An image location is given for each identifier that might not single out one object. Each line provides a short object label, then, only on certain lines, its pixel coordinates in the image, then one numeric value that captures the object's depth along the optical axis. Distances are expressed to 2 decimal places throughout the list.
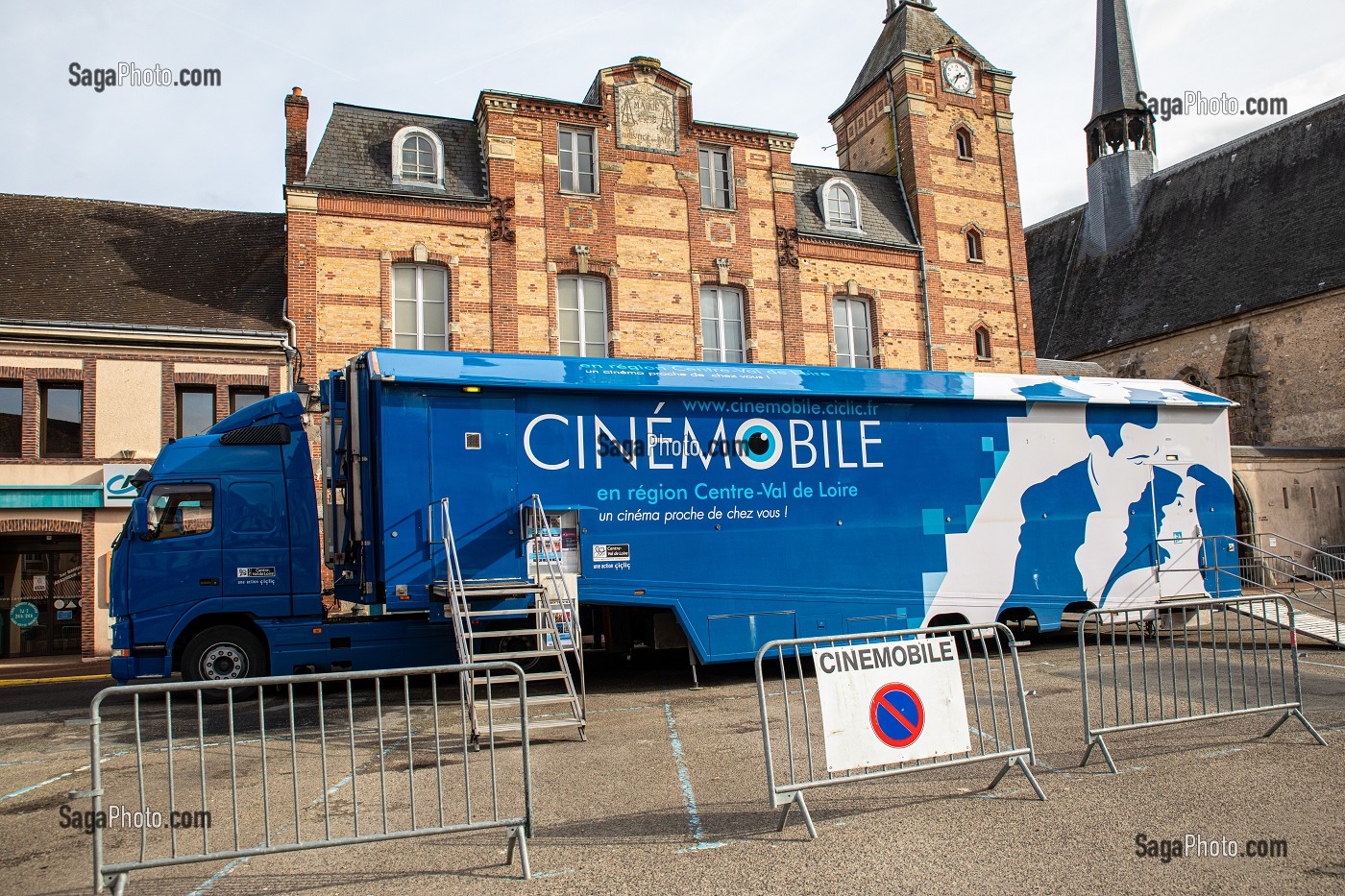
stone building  26.69
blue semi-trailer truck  10.03
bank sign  16.95
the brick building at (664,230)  18.23
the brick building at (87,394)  16.77
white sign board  5.38
